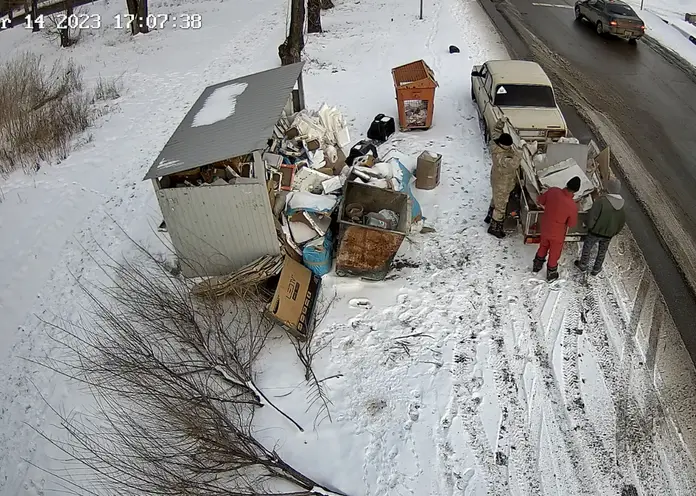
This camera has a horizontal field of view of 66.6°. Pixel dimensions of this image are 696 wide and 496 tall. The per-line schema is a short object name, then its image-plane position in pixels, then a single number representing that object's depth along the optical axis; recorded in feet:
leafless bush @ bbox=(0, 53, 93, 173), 42.68
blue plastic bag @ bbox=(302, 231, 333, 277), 25.67
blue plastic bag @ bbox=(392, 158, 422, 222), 28.67
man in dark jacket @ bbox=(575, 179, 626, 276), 24.06
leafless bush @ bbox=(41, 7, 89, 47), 75.72
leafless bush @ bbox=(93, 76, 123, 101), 52.29
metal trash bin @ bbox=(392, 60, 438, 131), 37.50
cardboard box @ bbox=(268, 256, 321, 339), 22.84
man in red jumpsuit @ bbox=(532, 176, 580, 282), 24.30
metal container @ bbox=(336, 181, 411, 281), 24.77
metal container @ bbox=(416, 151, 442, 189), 31.40
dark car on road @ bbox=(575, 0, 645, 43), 54.90
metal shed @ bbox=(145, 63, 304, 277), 23.12
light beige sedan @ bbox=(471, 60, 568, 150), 33.68
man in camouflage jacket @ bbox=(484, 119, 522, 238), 27.07
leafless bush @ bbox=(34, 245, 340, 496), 16.25
